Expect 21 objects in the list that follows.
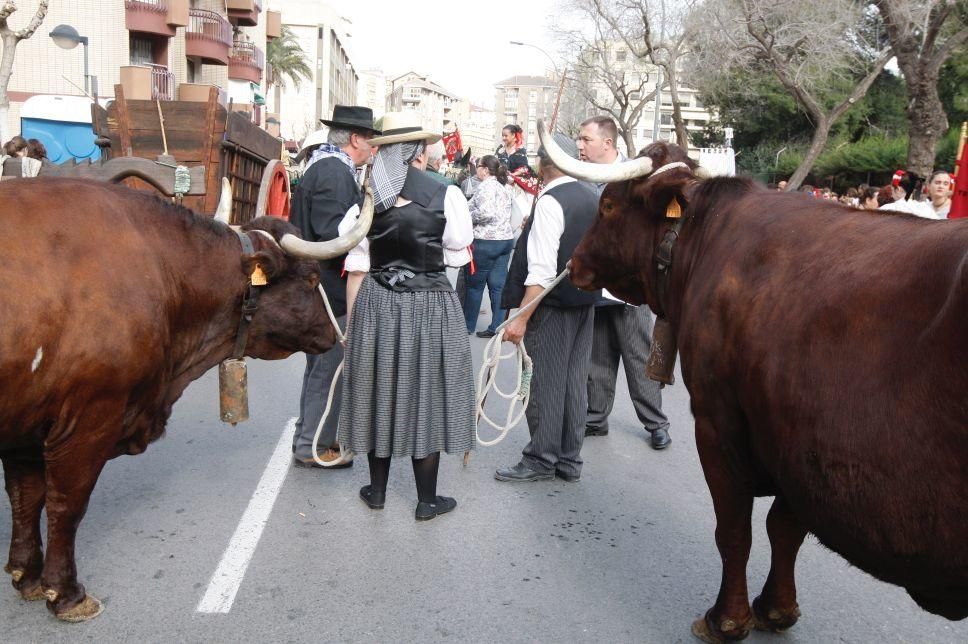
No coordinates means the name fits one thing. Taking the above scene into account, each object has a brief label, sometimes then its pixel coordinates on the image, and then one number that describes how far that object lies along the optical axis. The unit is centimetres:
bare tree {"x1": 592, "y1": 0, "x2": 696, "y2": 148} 2980
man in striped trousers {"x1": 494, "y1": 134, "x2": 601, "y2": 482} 495
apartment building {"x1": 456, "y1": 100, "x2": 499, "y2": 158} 15888
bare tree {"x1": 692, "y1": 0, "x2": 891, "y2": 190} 2169
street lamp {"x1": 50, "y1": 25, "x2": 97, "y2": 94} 1717
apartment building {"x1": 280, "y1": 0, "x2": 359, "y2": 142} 7769
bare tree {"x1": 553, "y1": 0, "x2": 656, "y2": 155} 3766
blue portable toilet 1812
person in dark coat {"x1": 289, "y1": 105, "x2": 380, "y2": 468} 516
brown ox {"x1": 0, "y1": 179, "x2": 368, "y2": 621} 305
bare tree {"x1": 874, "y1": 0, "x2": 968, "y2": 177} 1802
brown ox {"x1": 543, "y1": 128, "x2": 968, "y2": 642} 212
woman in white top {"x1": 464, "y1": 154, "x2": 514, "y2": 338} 988
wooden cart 751
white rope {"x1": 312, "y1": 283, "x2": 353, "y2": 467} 478
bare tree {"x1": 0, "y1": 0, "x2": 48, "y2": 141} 1323
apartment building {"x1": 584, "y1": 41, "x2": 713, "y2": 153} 4153
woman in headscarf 430
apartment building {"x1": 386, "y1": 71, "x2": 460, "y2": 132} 13200
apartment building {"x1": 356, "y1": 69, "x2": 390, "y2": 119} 16098
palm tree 5688
